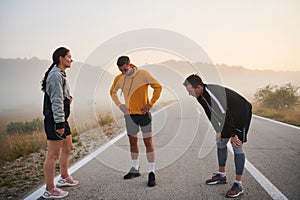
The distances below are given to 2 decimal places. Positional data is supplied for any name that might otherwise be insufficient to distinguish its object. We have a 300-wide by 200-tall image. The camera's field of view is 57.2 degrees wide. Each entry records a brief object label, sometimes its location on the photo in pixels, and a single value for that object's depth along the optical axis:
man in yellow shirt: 4.16
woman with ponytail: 3.39
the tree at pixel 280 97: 17.23
